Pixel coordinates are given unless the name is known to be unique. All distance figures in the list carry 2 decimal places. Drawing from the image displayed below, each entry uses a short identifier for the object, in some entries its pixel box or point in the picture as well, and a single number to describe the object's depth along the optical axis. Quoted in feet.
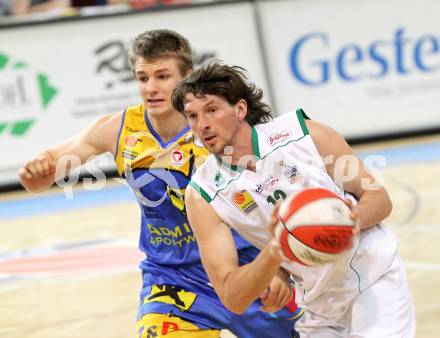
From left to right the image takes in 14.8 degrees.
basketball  21.09
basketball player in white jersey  24.79
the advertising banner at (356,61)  77.08
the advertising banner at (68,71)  71.36
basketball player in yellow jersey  29.32
